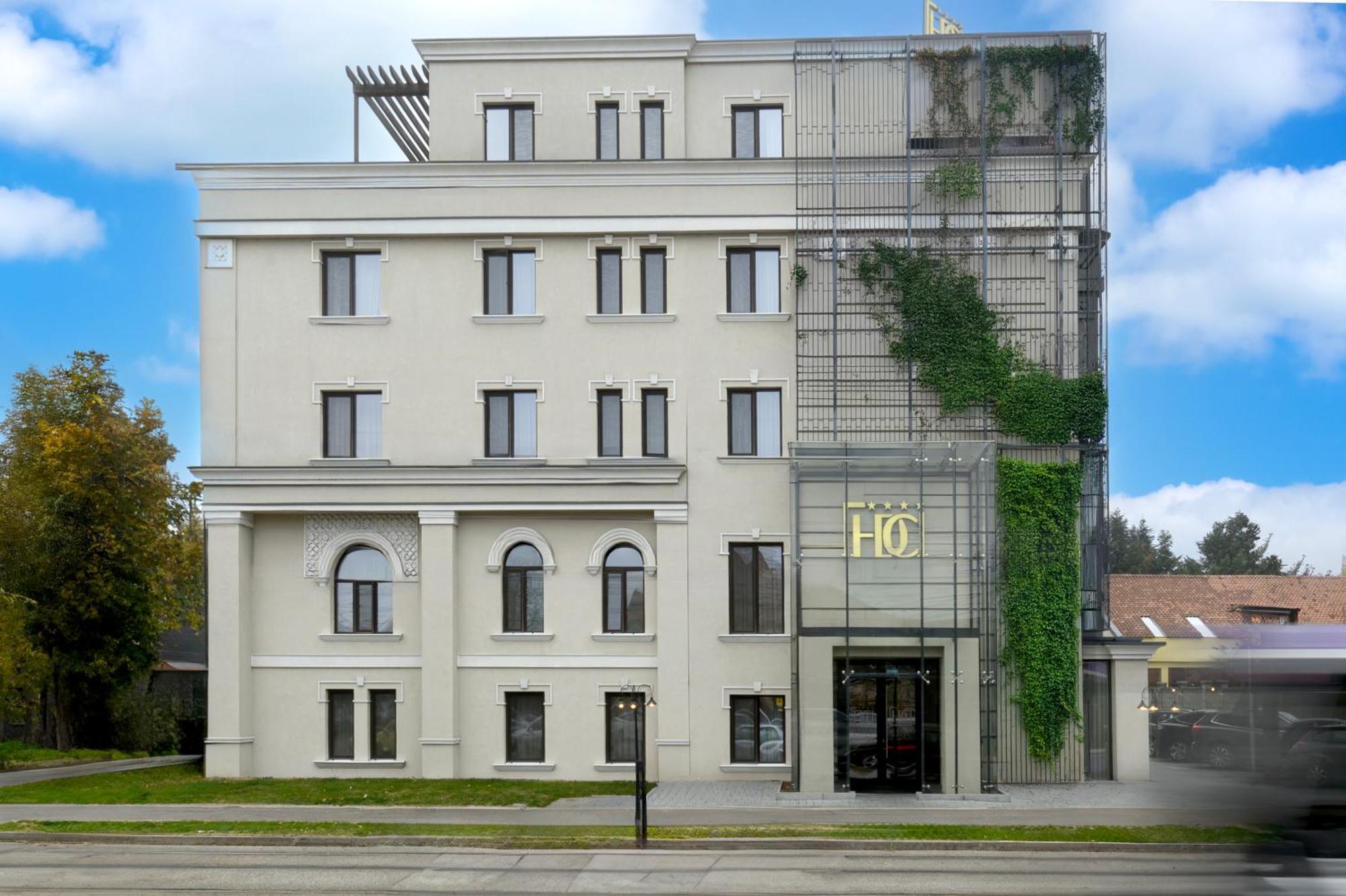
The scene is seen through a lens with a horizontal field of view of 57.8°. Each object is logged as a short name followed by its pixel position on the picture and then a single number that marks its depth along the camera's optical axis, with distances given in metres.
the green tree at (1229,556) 44.66
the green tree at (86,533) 40.66
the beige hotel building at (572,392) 28.09
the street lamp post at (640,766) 19.06
